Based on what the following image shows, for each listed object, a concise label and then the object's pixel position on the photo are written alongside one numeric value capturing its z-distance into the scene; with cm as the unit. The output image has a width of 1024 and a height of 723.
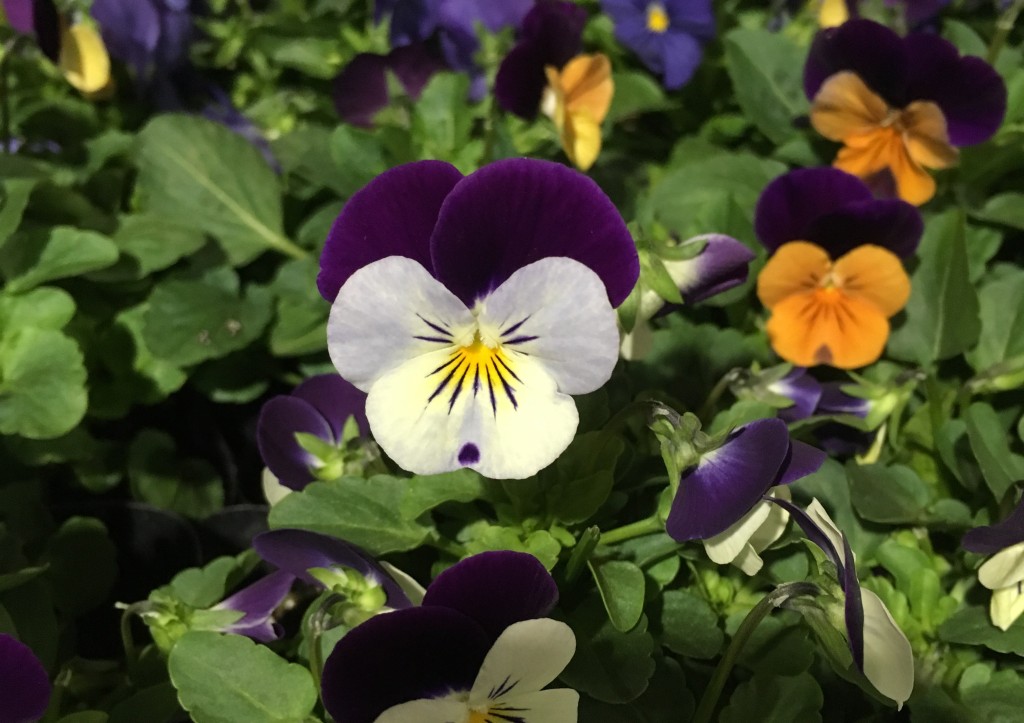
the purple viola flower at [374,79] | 25
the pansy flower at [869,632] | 13
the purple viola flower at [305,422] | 18
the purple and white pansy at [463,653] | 13
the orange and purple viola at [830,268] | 20
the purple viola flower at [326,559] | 15
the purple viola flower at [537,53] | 22
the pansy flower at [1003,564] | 16
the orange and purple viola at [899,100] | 20
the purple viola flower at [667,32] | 26
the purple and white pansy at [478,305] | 13
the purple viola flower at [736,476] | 14
